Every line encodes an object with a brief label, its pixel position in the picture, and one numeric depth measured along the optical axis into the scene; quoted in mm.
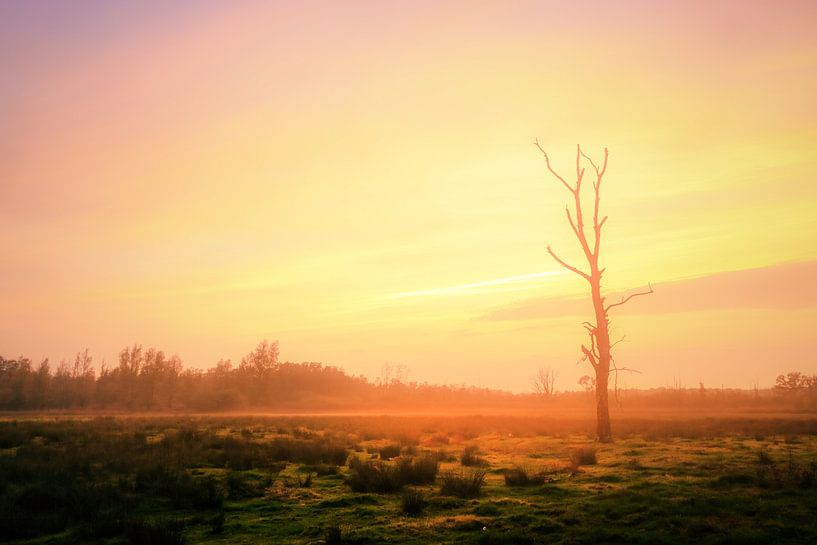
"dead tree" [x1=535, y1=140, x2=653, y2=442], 24875
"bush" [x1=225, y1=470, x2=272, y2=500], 13523
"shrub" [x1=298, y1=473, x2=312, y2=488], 14711
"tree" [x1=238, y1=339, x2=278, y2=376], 109000
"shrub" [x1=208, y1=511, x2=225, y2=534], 10423
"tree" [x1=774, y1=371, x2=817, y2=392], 90231
